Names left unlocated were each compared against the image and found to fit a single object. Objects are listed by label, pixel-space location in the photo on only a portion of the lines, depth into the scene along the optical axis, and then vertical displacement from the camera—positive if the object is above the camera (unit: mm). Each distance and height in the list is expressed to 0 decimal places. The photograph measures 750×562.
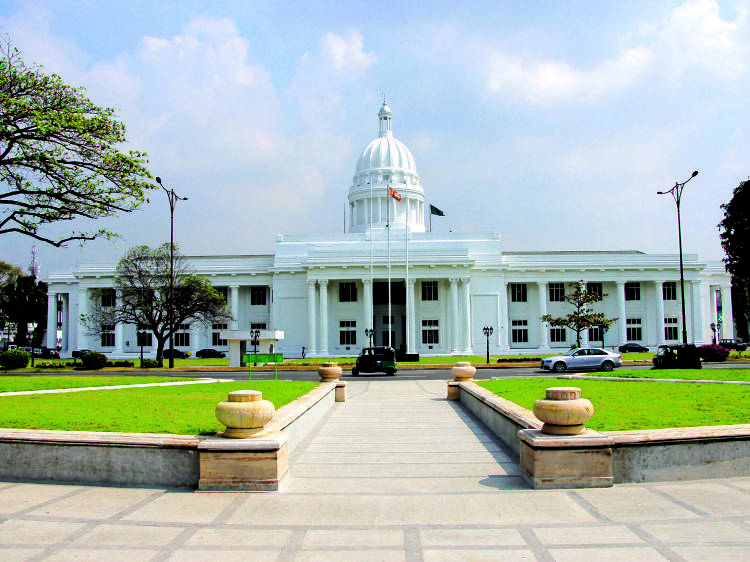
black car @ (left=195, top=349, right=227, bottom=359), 69875 -1994
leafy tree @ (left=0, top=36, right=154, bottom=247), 21109 +6276
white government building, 68688 +4402
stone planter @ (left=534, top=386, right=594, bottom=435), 9781 -1202
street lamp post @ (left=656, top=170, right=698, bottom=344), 48219 +10178
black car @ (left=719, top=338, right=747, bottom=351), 72250 -1633
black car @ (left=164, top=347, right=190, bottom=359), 69581 -1976
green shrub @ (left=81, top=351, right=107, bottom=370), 48625 -1817
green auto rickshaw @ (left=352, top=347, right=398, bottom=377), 39156 -1772
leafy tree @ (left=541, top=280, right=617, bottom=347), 58156 +1156
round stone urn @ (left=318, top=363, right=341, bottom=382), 23781 -1415
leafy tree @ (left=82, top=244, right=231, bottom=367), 53594 +3477
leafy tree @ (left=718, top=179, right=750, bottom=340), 55094 +8359
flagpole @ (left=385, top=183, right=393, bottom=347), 64188 +6311
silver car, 39594 -1827
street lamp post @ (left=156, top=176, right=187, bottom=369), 46106 +7856
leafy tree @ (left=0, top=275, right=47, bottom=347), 84438 +4699
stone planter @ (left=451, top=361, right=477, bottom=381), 23984 -1441
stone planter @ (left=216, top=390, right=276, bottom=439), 9938 -1231
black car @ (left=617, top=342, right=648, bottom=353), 67875 -1906
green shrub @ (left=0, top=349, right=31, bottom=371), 45500 -1531
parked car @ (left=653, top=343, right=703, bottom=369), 32656 -1432
